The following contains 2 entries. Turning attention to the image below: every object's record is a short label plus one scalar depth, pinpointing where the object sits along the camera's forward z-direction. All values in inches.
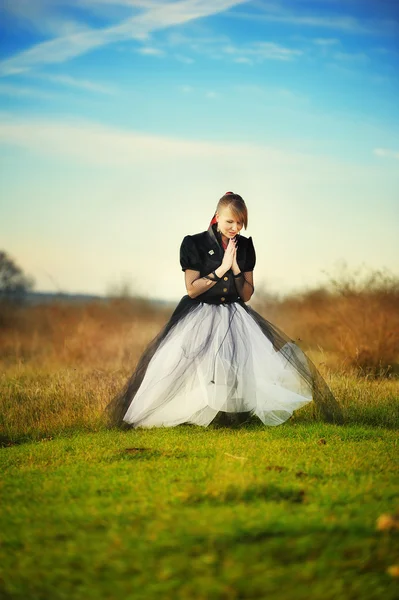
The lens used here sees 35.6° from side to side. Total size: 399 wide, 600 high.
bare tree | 1026.7
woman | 261.7
